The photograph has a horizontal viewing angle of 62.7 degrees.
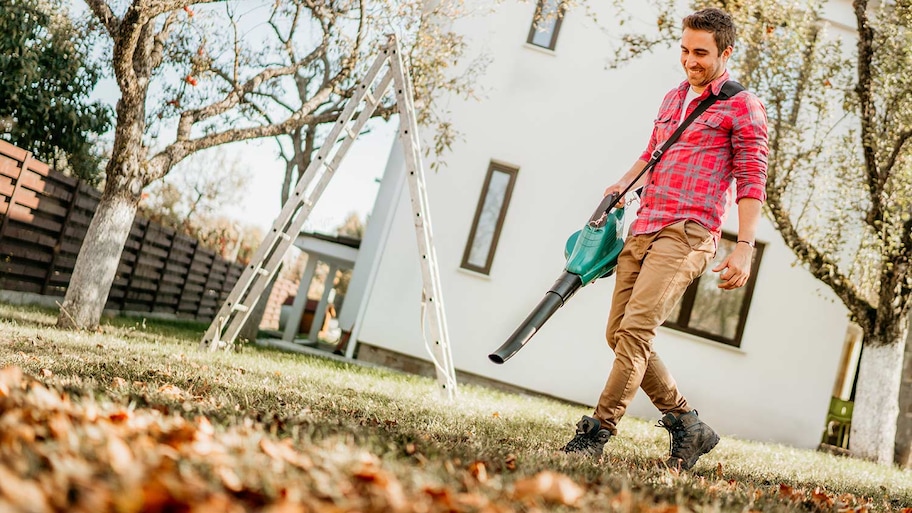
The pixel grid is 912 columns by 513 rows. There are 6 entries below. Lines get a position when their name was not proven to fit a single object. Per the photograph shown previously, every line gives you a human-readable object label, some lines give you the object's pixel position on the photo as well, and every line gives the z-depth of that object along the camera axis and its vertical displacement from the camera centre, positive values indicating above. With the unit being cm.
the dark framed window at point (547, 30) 1077 +457
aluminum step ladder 658 +80
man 359 +84
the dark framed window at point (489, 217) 1038 +170
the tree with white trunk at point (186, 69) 743 +205
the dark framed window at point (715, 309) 1045 +133
